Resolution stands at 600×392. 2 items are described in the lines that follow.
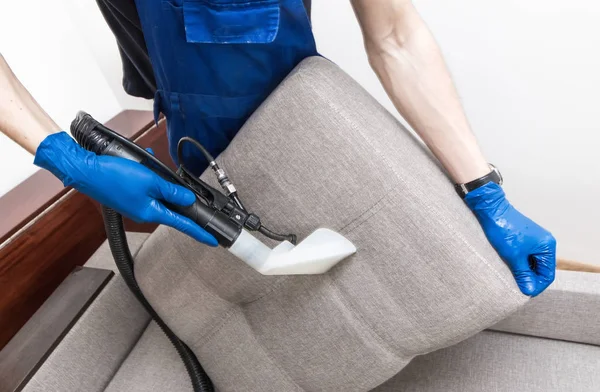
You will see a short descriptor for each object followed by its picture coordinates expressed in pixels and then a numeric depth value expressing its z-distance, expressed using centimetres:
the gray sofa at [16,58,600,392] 79
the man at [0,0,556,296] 74
